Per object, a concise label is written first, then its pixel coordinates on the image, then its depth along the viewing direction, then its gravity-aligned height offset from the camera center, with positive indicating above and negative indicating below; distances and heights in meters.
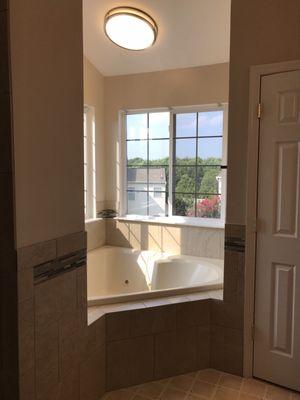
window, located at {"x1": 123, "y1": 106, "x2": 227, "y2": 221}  3.18 +0.17
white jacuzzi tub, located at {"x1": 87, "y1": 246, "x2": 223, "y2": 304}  2.95 -0.85
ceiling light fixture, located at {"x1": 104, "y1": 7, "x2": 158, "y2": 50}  2.62 +1.24
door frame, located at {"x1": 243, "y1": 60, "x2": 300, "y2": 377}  1.97 -0.10
